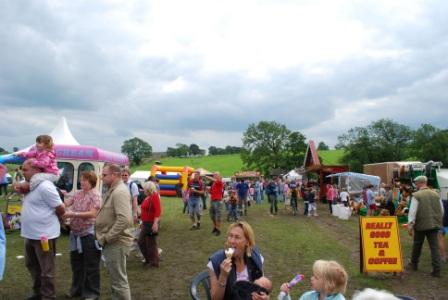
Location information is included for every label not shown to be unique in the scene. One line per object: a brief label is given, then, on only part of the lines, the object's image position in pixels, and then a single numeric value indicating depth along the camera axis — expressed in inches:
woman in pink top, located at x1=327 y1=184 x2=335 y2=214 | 820.3
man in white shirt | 185.6
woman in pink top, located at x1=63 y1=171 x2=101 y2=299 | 210.1
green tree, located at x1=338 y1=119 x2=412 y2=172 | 2519.7
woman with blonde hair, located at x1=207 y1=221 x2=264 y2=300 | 122.7
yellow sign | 278.1
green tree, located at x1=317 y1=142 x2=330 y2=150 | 4379.9
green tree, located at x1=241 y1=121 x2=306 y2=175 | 2854.3
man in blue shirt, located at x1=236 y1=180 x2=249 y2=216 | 708.0
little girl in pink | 188.7
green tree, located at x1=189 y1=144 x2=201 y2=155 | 4596.5
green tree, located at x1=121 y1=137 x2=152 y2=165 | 3976.4
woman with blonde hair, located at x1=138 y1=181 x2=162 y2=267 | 296.8
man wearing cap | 281.6
